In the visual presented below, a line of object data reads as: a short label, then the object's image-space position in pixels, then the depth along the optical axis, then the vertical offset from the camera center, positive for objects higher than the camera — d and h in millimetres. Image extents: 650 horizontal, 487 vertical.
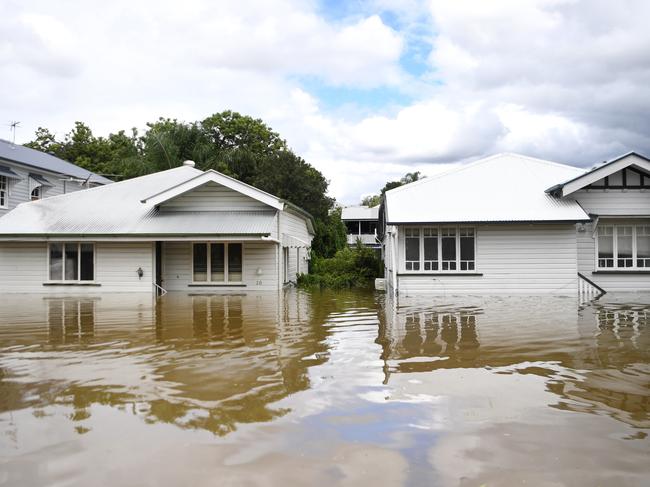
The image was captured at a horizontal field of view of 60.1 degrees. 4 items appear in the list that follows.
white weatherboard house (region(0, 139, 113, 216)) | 28656 +4614
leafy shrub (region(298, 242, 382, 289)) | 25031 -999
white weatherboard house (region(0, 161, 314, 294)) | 20844 +393
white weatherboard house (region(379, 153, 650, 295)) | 19125 +348
